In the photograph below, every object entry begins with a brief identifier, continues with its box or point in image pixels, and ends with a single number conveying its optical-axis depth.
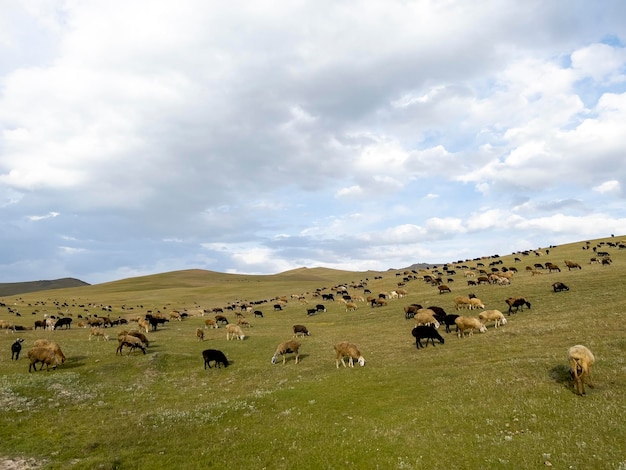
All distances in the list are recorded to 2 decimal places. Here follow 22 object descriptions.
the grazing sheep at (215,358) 31.48
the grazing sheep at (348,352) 27.53
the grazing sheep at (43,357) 29.97
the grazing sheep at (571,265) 63.22
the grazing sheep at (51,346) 31.41
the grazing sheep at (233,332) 44.90
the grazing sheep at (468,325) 33.19
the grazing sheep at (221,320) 60.64
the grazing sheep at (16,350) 33.81
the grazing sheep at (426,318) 38.16
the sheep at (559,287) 45.84
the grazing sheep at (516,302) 40.22
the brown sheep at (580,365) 16.80
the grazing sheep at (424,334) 31.00
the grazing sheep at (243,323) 57.00
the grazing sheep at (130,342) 35.36
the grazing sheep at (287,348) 31.84
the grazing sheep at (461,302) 45.49
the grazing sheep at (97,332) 46.24
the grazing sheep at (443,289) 61.25
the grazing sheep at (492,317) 35.06
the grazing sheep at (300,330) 43.31
